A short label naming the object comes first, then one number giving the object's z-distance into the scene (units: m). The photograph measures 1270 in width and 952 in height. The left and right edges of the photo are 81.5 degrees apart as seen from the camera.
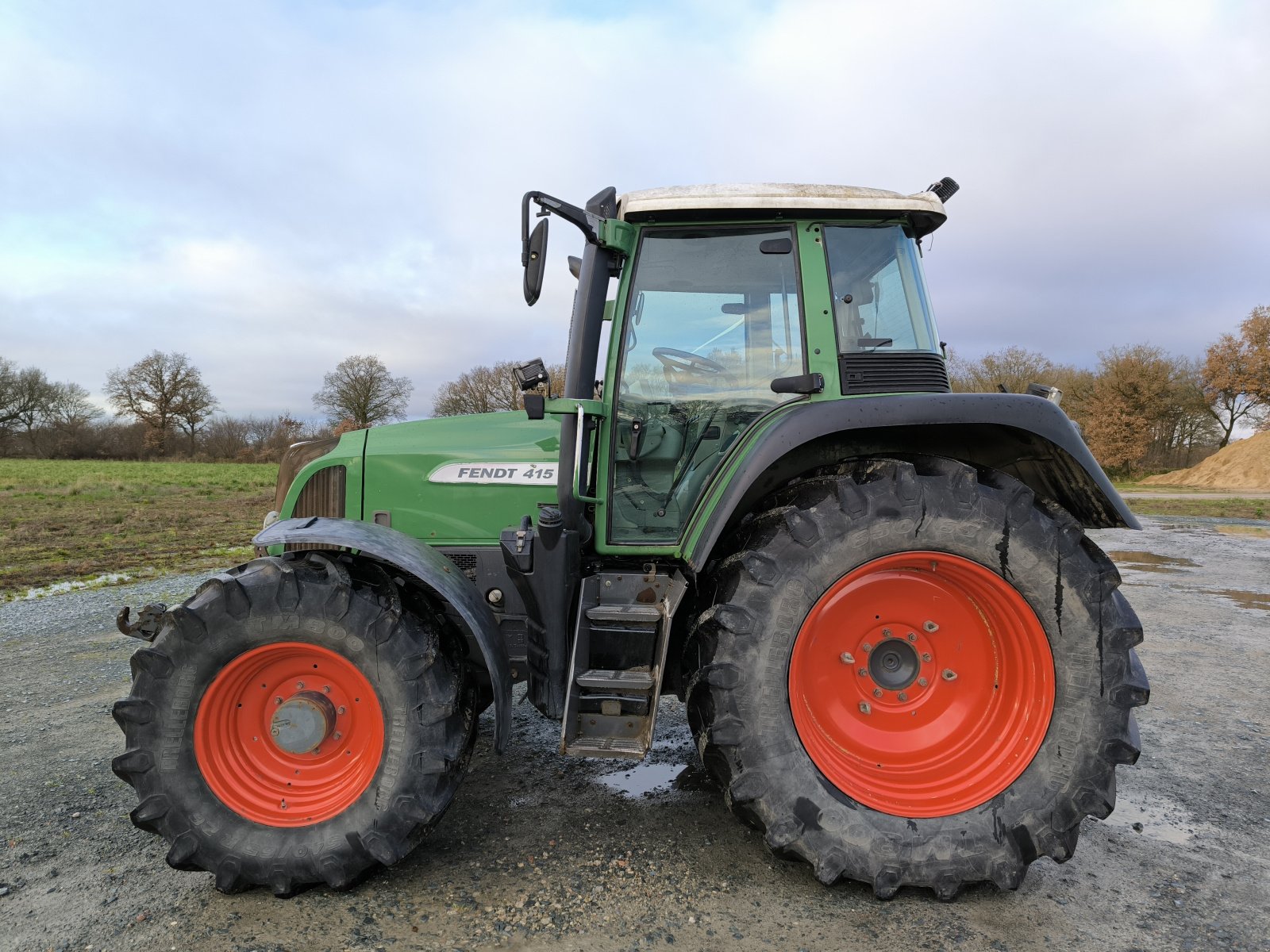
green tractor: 2.46
